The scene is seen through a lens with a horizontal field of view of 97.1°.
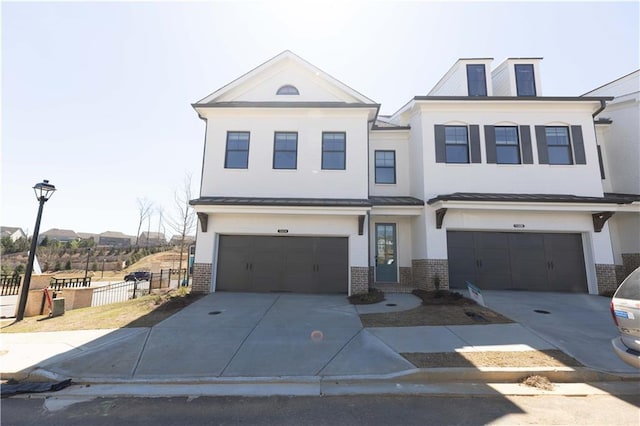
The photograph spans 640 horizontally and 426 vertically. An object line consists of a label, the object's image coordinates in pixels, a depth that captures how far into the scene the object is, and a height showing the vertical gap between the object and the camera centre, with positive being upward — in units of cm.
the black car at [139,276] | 2689 -227
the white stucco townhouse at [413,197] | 1126 +248
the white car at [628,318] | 389 -79
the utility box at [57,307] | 953 -191
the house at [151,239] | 6661 +351
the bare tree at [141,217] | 5169 +635
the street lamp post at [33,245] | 918 +18
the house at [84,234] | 8165 +519
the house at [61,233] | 7620 +494
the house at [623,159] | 1229 +477
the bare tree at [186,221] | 2151 +249
